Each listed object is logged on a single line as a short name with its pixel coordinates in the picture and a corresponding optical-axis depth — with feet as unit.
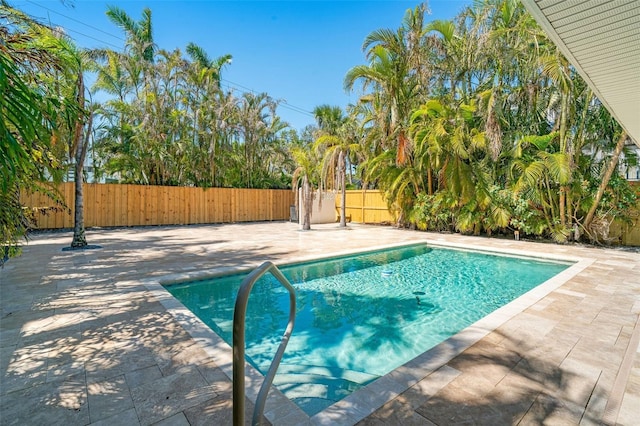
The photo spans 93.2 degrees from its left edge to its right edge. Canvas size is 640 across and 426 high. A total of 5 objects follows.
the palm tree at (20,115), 4.57
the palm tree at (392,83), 38.04
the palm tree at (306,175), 41.22
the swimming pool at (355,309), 10.78
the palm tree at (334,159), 41.73
